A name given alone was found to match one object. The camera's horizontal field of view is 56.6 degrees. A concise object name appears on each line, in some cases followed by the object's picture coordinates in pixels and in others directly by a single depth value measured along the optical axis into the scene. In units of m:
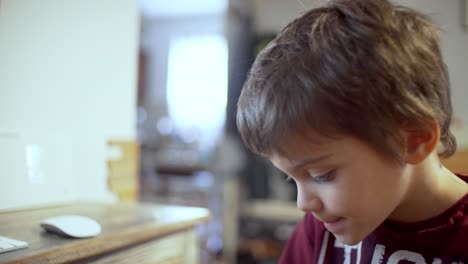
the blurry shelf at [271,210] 2.05
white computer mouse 0.60
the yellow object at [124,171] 1.18
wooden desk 0.54
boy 0.47
